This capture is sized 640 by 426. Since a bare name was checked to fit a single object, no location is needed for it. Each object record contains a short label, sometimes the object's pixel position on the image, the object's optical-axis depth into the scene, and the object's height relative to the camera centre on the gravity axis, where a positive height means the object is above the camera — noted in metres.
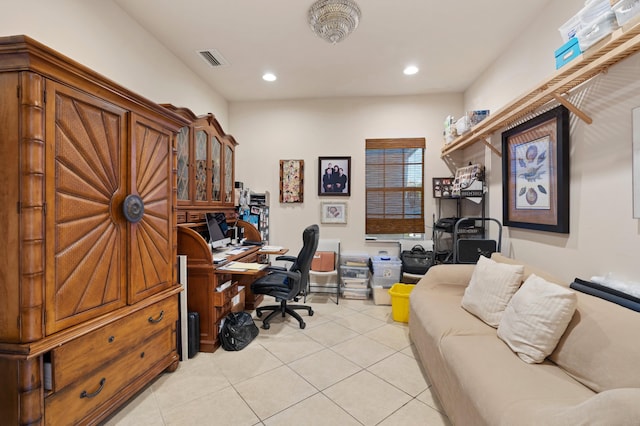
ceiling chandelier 2.16 +1.60
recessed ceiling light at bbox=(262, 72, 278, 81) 3.47 +1.75
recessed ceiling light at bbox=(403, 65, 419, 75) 3.26 +1.73
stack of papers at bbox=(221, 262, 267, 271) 2.53 -0.51
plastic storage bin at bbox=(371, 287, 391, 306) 3.66 -1.13
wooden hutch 2.48 +0.02
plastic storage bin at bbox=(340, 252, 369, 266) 4.01 -0.69
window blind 4.11 +0.41
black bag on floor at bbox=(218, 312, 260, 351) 2.47 -1.10
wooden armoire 1.23 -0.15
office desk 2.47 -0.67
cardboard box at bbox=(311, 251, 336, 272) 3.97 -0.72
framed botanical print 2.04 +0.34
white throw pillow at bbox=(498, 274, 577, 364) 1.45 -0.59
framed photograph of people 4.21 +0.56
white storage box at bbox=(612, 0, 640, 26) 1.31 +1.00
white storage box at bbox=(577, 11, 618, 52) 1.44 +1.00
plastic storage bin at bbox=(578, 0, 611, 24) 1.45 +1.11
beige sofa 0.90 -0.79
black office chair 2.81 -0.74
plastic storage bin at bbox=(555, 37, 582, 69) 1.68 +1.03
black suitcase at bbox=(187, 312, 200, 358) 2.35 -1.04
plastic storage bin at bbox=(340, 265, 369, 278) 3.98 -0.86
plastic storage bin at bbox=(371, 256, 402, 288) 3.77 -0.82
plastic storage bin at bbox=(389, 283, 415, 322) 3.07 -1.04
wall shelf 1.41 +0.89
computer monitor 3.04 -0.24
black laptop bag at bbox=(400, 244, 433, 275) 3.61 -0.64
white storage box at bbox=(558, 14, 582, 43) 1.63 +1.15
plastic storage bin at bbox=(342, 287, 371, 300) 3.93 -1.15
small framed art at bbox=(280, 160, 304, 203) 4.28 +0.50
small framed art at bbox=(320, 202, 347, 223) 4.24 +0.01
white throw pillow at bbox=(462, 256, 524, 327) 1.90 -0.56
